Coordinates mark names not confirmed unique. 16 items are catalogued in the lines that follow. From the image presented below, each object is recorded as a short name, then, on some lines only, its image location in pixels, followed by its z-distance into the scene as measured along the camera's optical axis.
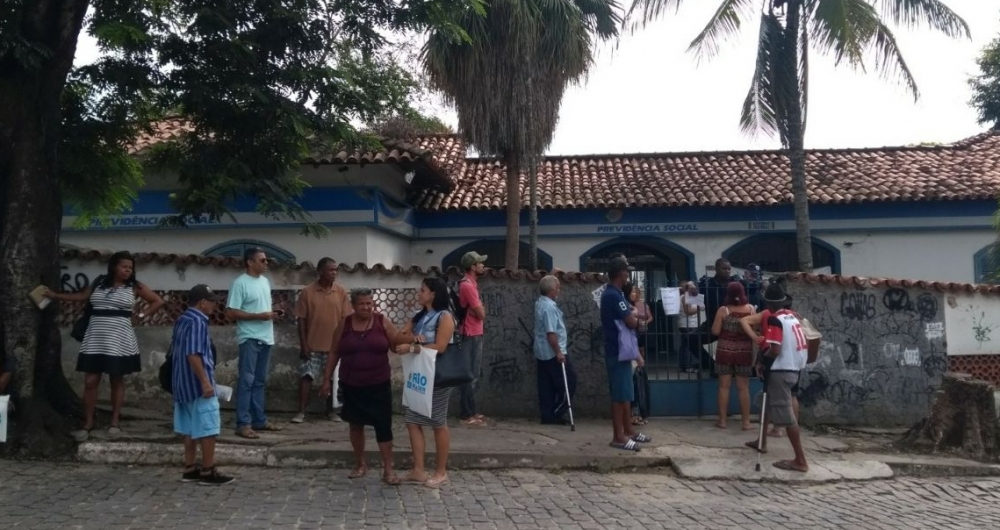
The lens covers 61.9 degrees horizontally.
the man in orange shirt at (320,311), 8.12
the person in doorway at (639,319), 8.49
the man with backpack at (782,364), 7.07
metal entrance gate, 9.45
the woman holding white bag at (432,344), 6.29
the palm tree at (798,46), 11.98
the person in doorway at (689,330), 9.38
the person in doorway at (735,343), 8.62
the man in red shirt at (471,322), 8.36
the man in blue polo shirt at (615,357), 7.54
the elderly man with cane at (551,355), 8.62
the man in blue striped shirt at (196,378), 6.18
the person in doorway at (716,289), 9.54
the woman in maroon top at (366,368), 6.33
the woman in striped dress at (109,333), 7.20
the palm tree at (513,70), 14.09
